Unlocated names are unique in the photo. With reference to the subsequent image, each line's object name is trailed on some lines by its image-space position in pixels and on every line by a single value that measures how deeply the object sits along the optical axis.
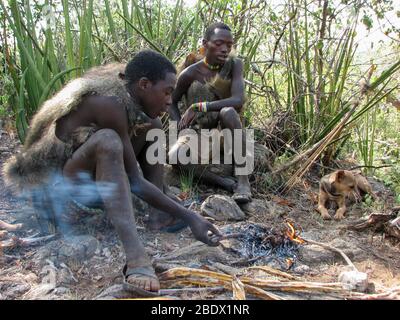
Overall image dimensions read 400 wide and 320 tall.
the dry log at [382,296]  2.22
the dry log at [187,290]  2.24
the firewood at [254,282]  2.29
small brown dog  3.98
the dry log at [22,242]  2.79
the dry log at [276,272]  2.50
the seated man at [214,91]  4.06
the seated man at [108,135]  2.34
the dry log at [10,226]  3.02
